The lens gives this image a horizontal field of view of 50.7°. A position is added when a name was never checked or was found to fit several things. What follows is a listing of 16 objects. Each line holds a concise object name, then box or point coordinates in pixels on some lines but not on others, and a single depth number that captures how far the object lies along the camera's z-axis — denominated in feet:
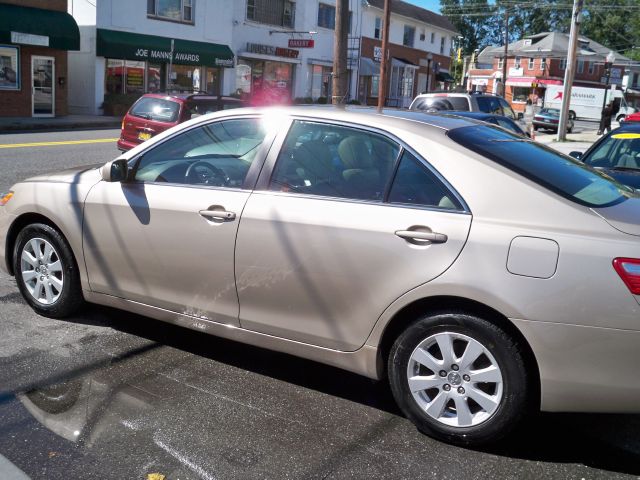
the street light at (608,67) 102.04
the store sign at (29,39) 75.00
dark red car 42.29
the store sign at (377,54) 121.18
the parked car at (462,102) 54.49
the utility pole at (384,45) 68.71
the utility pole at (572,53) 83.66
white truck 183.11
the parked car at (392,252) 10.22
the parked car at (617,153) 24.35
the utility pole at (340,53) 49.24
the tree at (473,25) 318.86
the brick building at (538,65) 236.43
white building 89.45
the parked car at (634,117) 41.34
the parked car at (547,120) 121.90
